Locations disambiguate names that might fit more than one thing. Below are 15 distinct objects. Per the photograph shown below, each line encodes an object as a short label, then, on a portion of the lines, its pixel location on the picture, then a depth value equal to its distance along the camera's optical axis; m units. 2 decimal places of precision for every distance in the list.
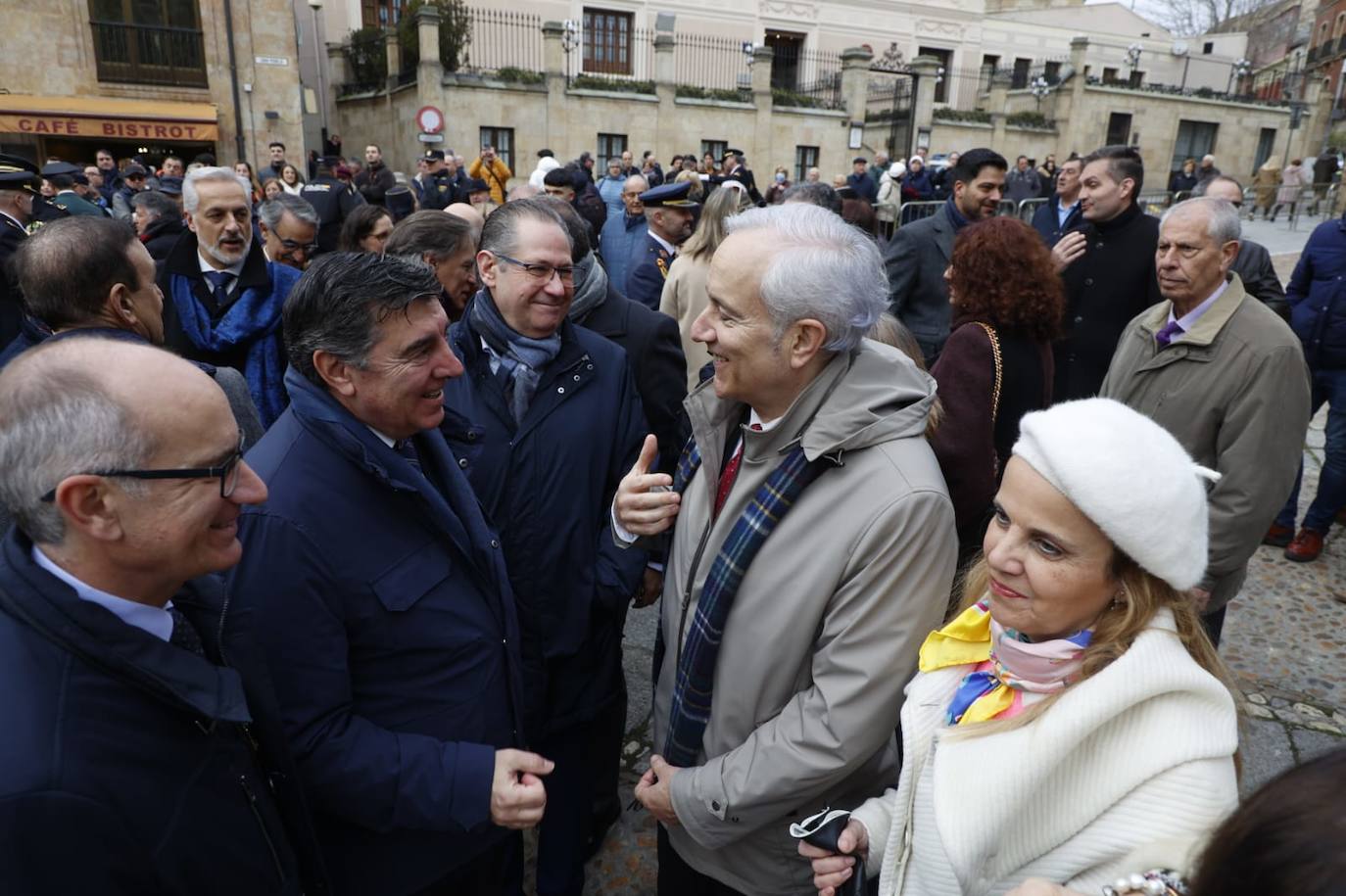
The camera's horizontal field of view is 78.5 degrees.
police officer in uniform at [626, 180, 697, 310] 5.79
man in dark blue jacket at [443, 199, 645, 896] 2.49
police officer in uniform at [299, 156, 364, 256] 8.47
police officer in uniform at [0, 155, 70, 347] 4.30
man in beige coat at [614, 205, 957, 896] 1.78
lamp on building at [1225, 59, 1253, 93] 38.69
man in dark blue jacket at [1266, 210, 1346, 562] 4.98
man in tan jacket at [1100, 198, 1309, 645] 2.82
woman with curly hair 2.83
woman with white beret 1.29
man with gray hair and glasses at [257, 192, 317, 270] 4.76
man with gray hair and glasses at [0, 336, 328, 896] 1.16
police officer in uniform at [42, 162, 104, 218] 9.06
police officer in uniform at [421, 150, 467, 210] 13.32
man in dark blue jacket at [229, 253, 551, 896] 1.73
